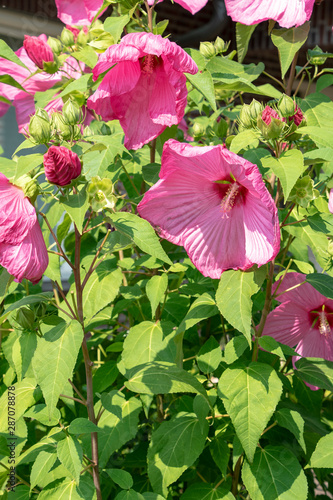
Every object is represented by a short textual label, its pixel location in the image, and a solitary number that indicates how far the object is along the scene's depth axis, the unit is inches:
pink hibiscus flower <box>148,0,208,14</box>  39.5
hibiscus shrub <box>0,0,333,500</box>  34.0
